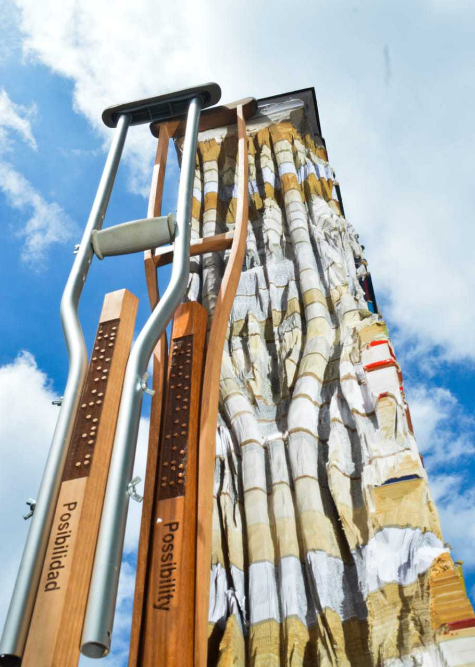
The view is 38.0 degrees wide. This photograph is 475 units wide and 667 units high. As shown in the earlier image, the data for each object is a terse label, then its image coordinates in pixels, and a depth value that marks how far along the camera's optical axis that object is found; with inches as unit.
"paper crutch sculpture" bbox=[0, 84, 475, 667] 114.7
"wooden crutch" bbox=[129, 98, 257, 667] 122.3
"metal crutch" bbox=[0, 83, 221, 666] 104.9
